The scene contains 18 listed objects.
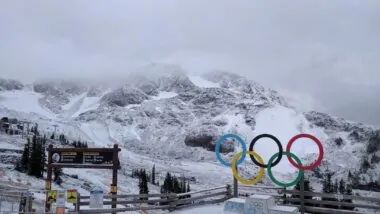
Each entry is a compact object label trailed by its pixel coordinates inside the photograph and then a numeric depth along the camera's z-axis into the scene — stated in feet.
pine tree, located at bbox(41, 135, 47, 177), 196.65
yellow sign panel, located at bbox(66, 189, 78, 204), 55.16
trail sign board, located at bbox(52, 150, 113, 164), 69.51
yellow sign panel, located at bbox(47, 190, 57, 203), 58.95
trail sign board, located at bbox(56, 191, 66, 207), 54.90
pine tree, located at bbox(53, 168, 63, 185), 159.51
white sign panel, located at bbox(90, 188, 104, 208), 57.77
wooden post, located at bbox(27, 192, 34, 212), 57.46
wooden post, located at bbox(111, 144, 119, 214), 67.72
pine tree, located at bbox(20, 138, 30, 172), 221.21
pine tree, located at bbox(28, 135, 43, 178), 185.78
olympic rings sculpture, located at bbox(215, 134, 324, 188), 63.76
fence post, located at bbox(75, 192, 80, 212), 56.60
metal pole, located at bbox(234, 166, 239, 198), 67.64
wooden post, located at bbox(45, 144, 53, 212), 69.72
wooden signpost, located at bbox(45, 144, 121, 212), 68.85
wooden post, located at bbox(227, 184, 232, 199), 69.92
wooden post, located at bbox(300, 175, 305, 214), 56.95
